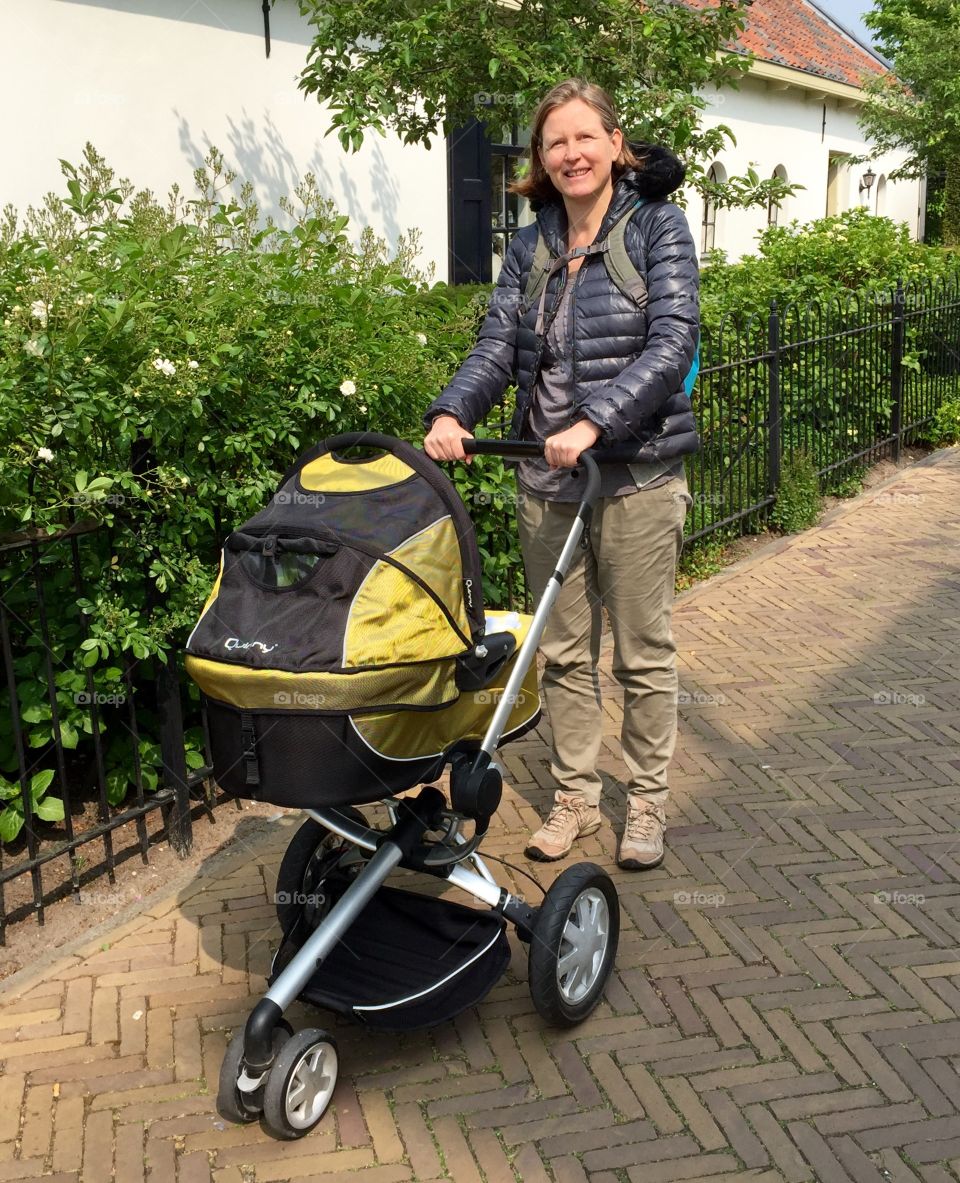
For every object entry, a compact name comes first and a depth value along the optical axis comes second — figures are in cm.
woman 335
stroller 260
